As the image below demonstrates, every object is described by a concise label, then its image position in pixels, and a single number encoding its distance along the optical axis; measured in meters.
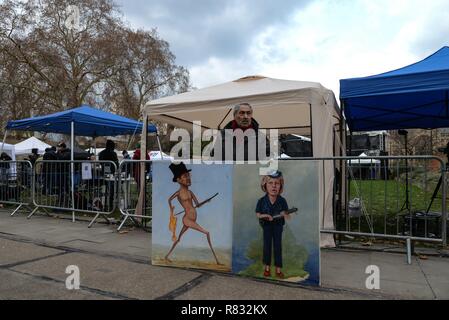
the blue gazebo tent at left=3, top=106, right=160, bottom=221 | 10.29
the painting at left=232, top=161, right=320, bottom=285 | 4.30
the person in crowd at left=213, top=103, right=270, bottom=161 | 6.22
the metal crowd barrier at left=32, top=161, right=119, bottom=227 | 8.26
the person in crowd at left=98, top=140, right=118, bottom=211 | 8.16
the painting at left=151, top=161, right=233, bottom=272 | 4.75
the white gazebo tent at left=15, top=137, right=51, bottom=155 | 24.48
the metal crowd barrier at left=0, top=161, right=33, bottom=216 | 9.66
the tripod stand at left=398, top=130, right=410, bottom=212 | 6.42
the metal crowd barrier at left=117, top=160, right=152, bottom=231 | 7.68
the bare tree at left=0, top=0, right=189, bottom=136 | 29.66
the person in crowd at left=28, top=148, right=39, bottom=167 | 15.57
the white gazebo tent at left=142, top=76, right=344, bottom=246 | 6.30
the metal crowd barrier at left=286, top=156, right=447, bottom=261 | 5.48
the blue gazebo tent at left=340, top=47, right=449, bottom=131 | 5.75
